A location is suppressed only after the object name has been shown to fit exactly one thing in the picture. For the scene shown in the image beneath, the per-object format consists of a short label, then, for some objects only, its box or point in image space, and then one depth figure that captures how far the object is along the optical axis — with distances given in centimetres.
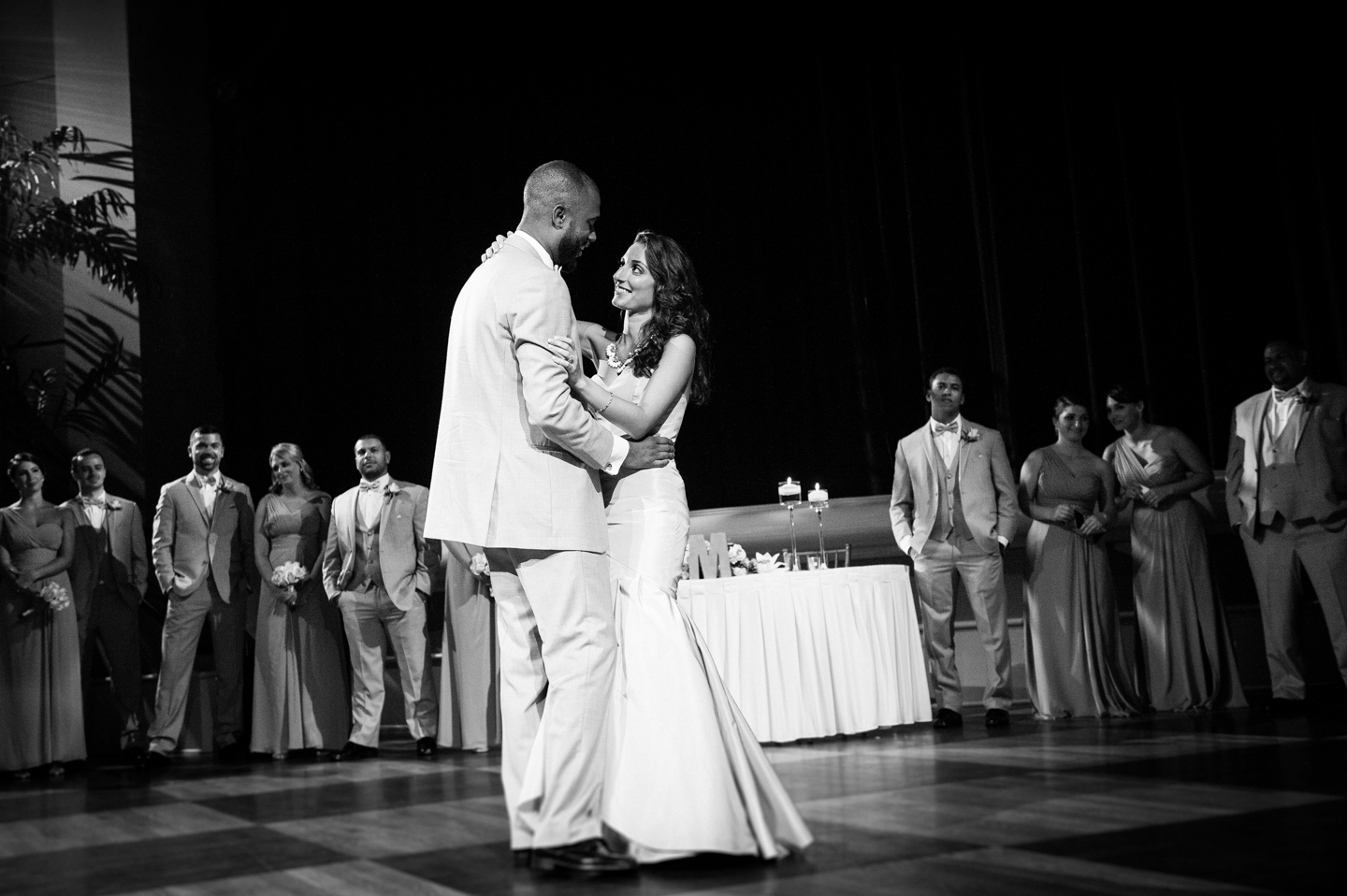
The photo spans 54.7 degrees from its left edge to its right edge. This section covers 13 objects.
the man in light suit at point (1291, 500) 588
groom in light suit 280
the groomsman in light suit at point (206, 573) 693
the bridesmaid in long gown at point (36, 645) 669
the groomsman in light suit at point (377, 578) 678
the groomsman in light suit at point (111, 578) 706
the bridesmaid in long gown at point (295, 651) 696
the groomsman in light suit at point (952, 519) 640
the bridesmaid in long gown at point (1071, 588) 631
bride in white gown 282
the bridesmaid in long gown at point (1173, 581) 631
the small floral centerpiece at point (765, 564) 620
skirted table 587
